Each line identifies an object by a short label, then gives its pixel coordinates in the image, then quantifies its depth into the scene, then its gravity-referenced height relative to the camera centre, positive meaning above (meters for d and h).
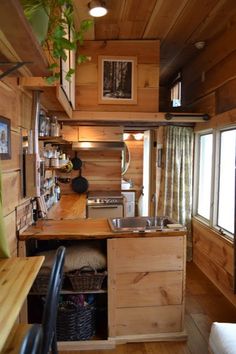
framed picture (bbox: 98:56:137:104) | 3.89 +1.00
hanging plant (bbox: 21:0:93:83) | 1.27 +0.63
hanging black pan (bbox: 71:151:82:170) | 4.59 -0.10
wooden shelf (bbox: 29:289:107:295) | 2.30 -1.05
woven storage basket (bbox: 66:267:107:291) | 2.27 -0.93
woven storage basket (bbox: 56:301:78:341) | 2.28 -1.27
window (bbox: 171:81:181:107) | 5.17 +1.12
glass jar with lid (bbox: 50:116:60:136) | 2.83 +0.28
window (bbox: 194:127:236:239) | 3.33 -0.27
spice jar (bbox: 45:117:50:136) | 2.68 +0.26
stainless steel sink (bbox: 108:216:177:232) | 2.77 -0.62
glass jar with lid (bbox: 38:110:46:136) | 2.43 +0.27
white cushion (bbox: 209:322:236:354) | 1.56 -1.00
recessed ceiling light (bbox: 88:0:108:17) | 2.71 +1.37
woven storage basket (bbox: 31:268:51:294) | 2.28 -0.96
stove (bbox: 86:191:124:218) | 4.15 -0.69
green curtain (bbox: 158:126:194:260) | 4.08 -0.23
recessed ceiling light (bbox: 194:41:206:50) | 3.76 +1.43
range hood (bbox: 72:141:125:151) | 4.11 +0.15
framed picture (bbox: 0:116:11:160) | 1.68 +0.10
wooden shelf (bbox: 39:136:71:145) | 2.53 +0.16
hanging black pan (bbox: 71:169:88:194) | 4.62 -0.43
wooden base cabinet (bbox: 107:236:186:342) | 2.30 -1.02
